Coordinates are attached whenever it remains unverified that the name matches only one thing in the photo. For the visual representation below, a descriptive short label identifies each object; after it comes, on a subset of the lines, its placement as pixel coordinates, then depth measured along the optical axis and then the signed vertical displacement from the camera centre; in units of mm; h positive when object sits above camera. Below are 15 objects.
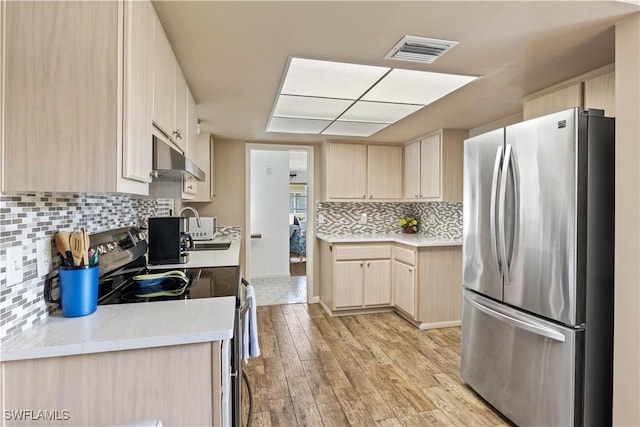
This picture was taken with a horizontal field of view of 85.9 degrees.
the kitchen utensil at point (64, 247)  1249 -139
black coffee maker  2359 -226
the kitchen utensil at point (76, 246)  1242 -134
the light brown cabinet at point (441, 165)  3580 +478
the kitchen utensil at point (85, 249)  1252 -147
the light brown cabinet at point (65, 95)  1019 +343
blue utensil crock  1232 -294
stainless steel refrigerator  1618 -289
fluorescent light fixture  2004 +807
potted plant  4445 -197
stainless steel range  1537 -392
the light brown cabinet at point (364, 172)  4121 +465
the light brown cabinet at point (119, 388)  1022 -556
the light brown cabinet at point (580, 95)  1839 +693
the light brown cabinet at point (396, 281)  3541 -783
